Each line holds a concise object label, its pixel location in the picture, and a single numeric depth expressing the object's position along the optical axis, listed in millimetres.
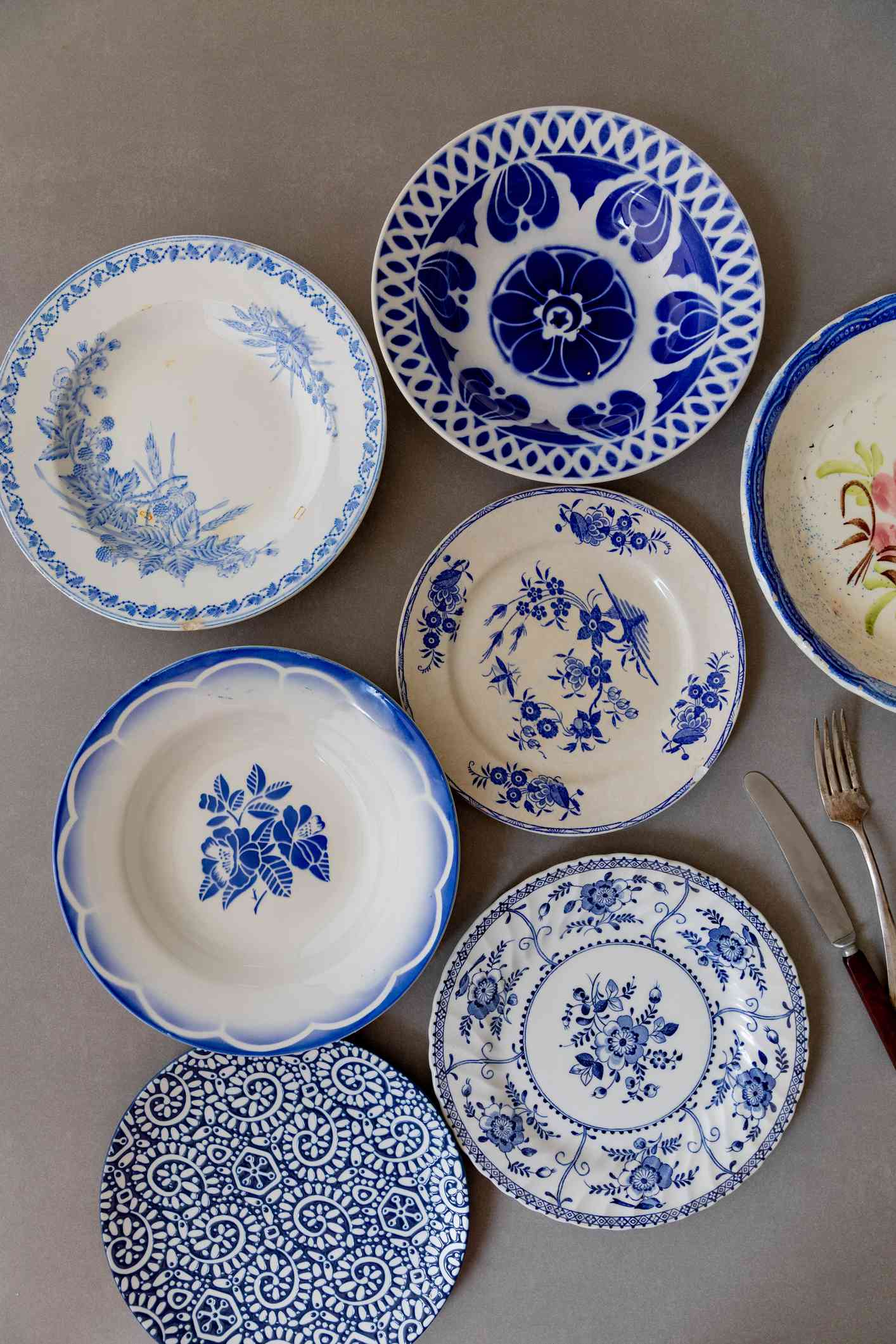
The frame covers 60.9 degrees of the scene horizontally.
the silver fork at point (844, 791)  935
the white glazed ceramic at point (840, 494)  890
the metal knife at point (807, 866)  931
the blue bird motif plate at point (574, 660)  901
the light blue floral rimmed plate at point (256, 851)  849
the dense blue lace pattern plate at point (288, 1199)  915
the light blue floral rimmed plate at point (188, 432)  864
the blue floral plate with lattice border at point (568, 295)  868
